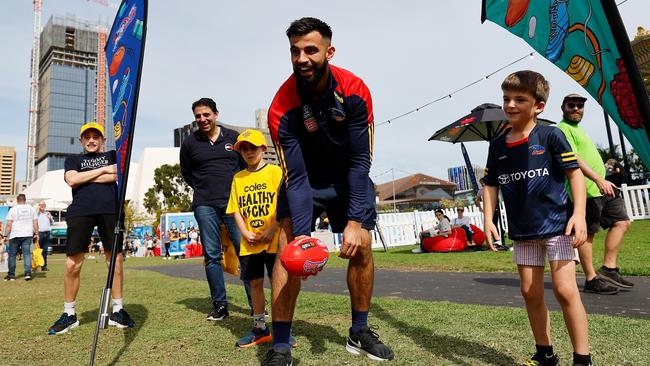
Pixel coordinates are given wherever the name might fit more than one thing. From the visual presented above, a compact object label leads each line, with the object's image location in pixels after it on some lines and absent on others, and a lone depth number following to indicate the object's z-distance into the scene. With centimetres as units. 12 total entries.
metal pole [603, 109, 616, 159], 1950
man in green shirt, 421
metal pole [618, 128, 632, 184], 1846
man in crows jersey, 253
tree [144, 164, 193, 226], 5353
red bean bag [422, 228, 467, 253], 1252
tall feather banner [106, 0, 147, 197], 294
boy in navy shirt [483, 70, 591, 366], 230
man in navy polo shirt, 444
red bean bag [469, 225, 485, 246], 1267
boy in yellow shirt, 357
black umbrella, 1189
